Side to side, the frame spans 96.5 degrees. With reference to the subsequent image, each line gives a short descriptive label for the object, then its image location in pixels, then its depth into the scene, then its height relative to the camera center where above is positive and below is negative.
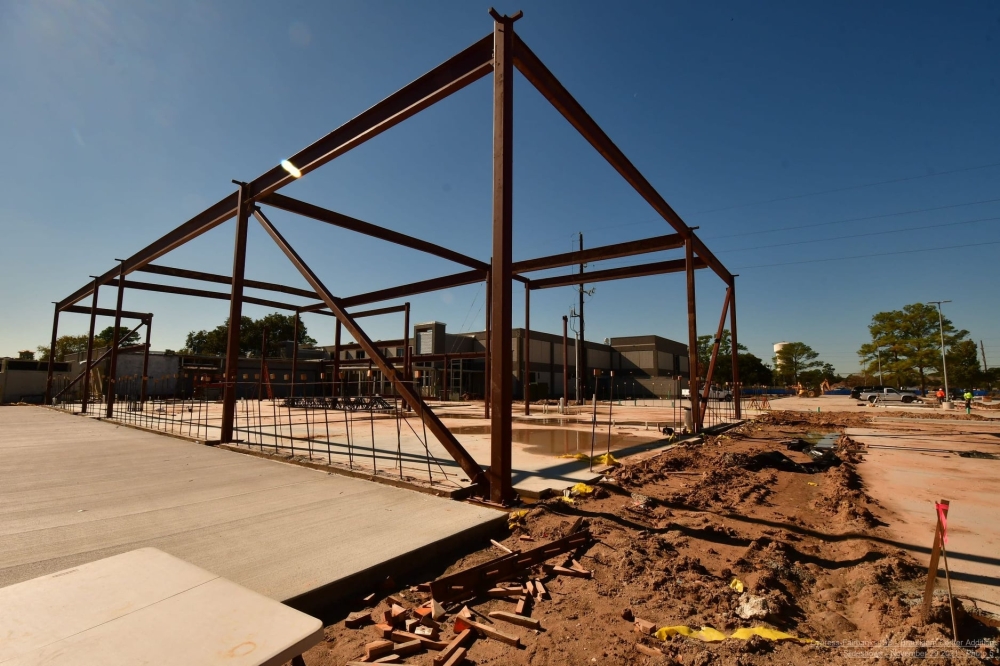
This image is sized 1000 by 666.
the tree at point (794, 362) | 90.00 +3.33
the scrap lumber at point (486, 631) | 2.84 -1.65
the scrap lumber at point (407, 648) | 2.73 -1.66
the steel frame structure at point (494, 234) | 5.93 +4.25
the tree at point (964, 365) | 54.80 +1.72
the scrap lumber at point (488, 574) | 3.37 -1.58
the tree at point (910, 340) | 54.34 +4.79
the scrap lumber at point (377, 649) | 2.69 -1.64
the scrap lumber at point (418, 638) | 2.80 -1.65
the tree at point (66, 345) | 68.81 +5.04
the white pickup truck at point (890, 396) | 39.81 -1.59
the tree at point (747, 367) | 71.19 +1.78
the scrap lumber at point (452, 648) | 2.60 -1.63
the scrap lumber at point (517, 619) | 3.04 -1.66
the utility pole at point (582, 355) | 32.41 +1.69
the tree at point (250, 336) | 67.00 +6.44
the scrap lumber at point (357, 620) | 3.06 -1.67
